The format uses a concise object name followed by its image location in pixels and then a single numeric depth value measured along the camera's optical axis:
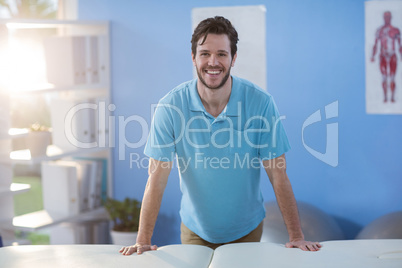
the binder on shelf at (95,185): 3.57
